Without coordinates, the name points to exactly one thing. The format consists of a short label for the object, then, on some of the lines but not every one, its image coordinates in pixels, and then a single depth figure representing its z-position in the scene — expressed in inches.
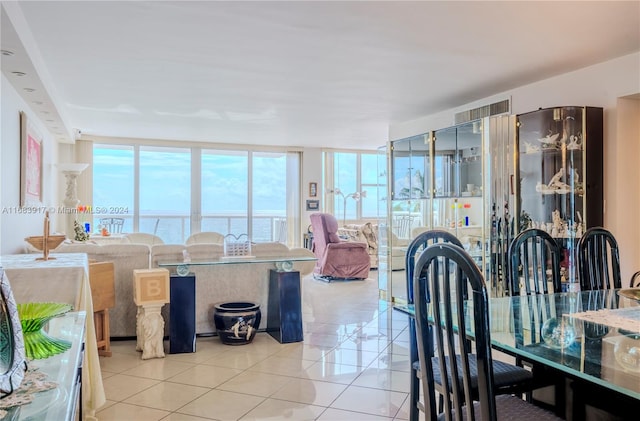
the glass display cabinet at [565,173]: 150.4
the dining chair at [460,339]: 51.3
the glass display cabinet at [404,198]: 205.6
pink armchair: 298.5
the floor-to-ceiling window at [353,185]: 398.1
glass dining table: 53.6
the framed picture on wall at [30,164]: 162.4
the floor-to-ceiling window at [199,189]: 342.0
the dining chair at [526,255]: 99.3
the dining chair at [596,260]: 107.7
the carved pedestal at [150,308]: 146.6
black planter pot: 159.6
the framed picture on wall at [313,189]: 384.2
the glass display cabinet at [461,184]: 174.7
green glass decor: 48.2
